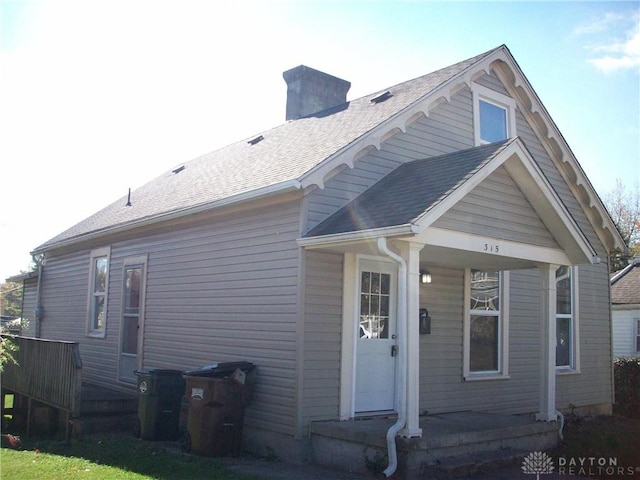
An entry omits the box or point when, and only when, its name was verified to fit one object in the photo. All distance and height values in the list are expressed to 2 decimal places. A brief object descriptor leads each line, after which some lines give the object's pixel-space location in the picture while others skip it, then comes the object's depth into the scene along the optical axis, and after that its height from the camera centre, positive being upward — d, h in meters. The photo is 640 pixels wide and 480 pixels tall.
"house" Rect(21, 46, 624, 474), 8.62 +0.98
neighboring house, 25.55 +0.75
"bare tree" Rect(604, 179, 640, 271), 38.72 +6.89
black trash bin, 10.11 -1.23
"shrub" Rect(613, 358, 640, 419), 14.95 -1.05
